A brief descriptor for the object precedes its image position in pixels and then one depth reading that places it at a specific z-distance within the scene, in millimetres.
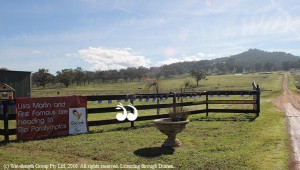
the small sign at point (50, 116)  12453
